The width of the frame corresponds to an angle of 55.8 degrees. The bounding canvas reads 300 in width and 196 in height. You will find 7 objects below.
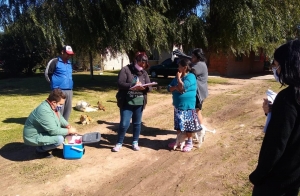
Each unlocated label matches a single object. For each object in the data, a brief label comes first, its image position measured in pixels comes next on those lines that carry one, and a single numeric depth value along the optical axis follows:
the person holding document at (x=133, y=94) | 4.92
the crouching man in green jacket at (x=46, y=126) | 4.45
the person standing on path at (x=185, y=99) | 4.79
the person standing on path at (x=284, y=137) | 1.72
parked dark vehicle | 19.79
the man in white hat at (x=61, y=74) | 5.78
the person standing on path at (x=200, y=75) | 5.10
